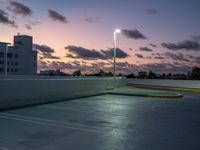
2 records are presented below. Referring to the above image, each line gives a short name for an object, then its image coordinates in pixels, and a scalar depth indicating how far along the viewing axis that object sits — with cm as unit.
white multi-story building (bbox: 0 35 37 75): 7319
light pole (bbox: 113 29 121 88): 1995
